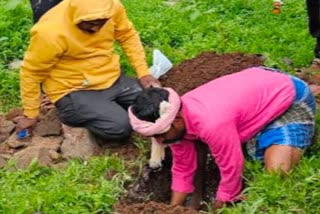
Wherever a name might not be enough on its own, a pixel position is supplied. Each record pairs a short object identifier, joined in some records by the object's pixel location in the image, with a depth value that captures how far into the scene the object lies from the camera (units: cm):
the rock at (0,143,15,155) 567
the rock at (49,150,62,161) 550
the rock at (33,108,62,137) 577
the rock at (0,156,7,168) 538
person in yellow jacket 539
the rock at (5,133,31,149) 569
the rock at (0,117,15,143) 586
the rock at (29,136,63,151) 564
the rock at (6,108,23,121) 605
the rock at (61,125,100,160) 552
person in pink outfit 453
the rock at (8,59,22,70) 681
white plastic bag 621
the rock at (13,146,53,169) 539
